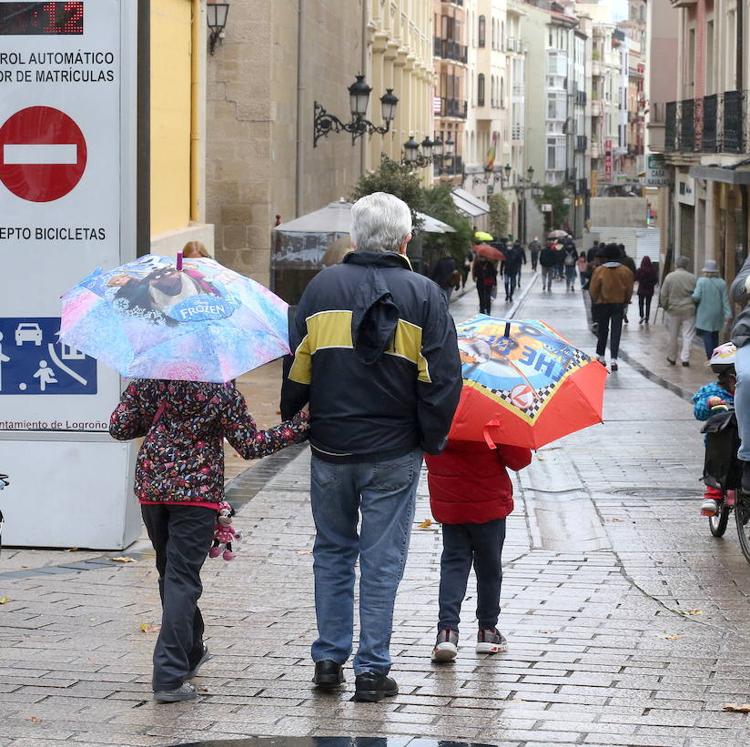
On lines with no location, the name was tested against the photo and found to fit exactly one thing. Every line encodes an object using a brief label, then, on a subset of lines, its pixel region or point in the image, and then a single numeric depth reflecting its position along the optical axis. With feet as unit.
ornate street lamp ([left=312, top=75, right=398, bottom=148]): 97.04
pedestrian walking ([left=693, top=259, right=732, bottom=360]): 75.15
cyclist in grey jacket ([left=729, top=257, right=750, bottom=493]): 25.38
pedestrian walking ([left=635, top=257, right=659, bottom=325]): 112.11
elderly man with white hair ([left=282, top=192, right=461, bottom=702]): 18.28
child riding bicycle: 30.32
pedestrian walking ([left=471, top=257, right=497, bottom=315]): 125.44
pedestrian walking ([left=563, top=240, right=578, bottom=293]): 175.32
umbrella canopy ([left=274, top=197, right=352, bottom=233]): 77.61
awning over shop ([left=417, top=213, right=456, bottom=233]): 95.50
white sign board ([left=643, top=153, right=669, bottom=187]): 138.21
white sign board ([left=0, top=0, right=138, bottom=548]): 27.86
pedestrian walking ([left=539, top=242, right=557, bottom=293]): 176.45
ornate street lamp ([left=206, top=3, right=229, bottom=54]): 78.64
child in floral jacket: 18.49
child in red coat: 20.88
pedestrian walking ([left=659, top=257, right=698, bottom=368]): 77.97
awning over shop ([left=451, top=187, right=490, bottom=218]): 159.53
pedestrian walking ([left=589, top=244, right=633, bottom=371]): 75.61
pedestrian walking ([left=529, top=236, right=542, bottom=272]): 240.32
